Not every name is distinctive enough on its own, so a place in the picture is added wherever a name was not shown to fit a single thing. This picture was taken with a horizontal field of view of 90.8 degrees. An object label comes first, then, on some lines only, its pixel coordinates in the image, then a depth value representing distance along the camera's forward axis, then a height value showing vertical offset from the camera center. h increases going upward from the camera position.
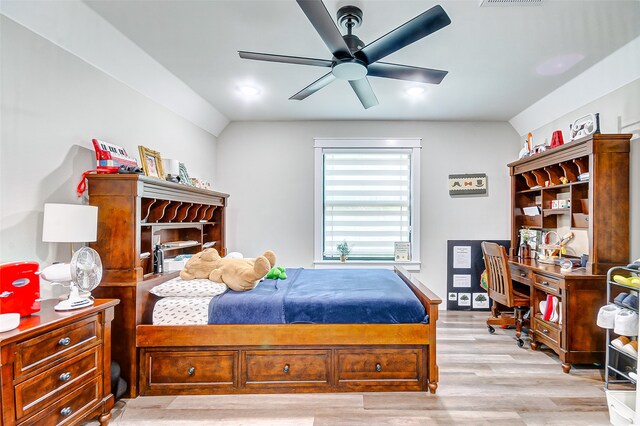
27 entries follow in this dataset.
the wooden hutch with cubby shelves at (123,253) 2.17 -0.28
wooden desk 2.65 -0.84
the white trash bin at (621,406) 1.90 -1.16
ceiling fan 1.59 +0.99
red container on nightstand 1.52 -0.38
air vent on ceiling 1.96 +1.35
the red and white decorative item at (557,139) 3.27 +0.82
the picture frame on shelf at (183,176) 3.12 +0.38
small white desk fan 1.77 -0.36
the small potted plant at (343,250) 4.39 -0.49
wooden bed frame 2.27 -1.05
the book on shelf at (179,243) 2.90 -0.30
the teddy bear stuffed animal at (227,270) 2.48 -0.45
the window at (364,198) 4.45 +0.25
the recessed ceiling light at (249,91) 3.35 +1.33
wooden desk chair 3.28 -0.82
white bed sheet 2.29 -0.73
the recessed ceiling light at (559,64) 2.67 +1.36
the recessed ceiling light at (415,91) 3.30 +1.34
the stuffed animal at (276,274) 3.04 -0.58
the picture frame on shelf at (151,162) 2.67 +0.44
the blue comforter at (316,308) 2.30 -0.69
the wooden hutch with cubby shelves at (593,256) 2.66 -0.32
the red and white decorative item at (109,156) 2.21 +0.41
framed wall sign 4.39 +0.46
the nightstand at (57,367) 1.40 -0.79
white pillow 2.36 -0.57
